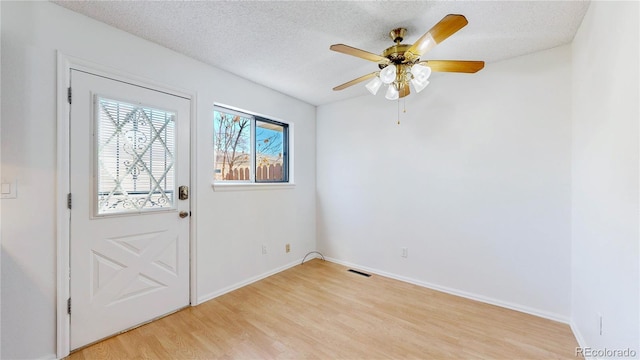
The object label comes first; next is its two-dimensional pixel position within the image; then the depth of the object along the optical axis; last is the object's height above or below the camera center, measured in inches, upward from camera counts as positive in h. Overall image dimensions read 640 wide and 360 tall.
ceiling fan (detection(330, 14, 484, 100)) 64.3 +33.4
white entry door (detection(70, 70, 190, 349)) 71.0 -8.3
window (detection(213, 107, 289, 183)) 112.9 +16.4
